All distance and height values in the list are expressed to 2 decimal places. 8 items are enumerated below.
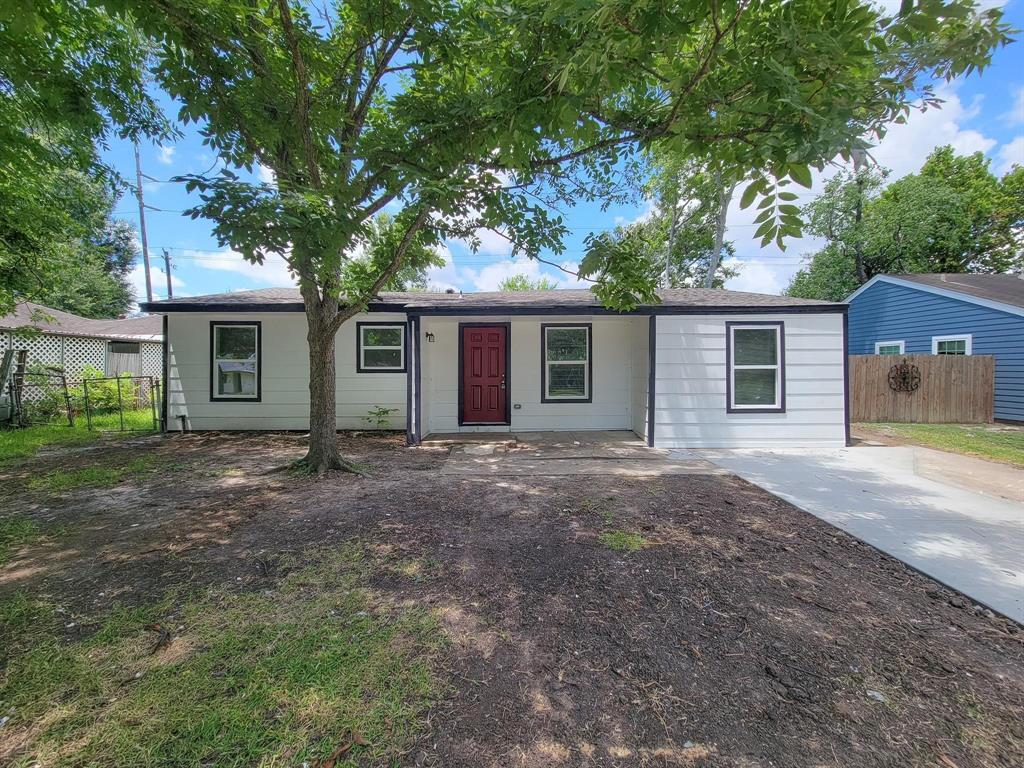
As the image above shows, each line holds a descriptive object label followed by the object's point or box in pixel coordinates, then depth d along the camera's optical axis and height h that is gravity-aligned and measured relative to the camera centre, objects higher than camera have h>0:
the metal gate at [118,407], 9.13 -0.59
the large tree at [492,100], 2.05 +1.85
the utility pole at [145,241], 18.54 +6.19
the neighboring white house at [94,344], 12.09 +1.31
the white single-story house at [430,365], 8.14 +0.37
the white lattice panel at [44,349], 11.49 +1.02
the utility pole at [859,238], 18.34 +6.19
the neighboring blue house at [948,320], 10.00 +1.70
